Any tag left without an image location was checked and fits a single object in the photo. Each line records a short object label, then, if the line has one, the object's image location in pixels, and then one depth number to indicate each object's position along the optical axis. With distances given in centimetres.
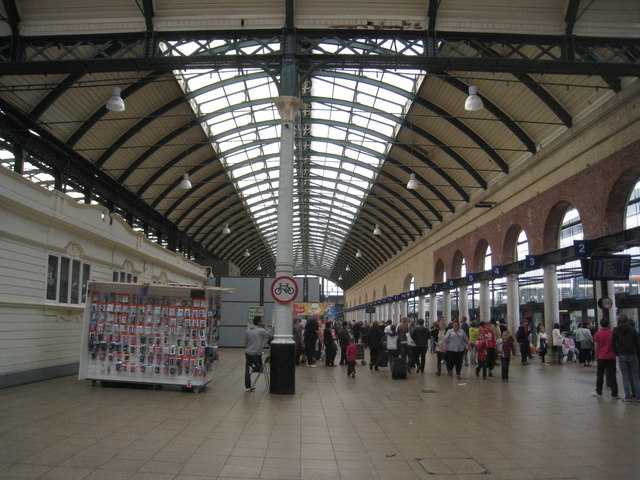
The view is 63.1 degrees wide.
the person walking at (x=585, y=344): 1738
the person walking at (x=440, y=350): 1512
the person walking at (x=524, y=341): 1820
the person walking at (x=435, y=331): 1983
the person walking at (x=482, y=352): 1392
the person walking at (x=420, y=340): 1537
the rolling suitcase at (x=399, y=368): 1390
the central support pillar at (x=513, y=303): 2086
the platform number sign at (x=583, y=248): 1495
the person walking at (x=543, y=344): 1785
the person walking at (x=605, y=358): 1016
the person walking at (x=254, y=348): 1088
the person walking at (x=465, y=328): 1794
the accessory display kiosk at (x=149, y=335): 1077
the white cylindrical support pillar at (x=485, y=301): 2395
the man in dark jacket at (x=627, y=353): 962
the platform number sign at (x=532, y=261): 1821
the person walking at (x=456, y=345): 1408
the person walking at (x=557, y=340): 1750
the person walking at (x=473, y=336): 1669
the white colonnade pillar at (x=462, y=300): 2627
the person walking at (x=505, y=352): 1327
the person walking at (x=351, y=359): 1440
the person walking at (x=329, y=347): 1777
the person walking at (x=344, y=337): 1603
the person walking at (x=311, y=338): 1762
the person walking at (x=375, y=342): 1675
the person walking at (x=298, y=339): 1735
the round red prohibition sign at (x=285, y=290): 1107
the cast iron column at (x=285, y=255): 1065
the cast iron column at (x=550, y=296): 1816
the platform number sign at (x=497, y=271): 2088
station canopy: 1214
